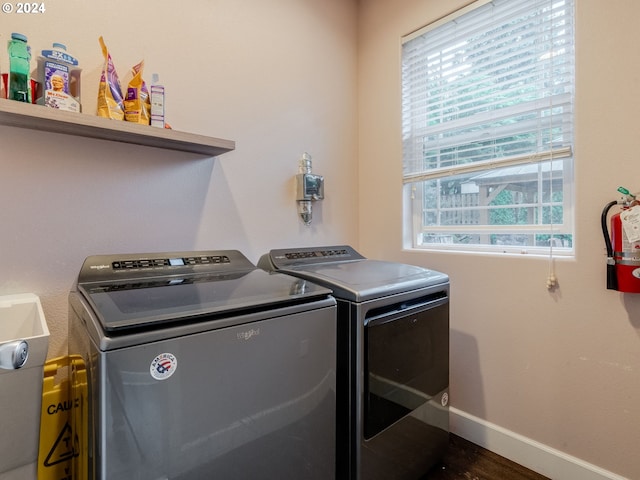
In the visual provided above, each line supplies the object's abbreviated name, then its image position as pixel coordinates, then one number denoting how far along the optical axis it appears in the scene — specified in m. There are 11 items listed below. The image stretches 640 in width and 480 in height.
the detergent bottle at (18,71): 1.05
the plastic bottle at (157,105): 1.32
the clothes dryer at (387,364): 1.21
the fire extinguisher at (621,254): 1.27
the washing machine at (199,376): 0.75
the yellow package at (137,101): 1.28
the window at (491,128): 1.57
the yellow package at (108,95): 1.23
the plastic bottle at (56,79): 1.09
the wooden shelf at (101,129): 1.03
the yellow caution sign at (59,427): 1.07
